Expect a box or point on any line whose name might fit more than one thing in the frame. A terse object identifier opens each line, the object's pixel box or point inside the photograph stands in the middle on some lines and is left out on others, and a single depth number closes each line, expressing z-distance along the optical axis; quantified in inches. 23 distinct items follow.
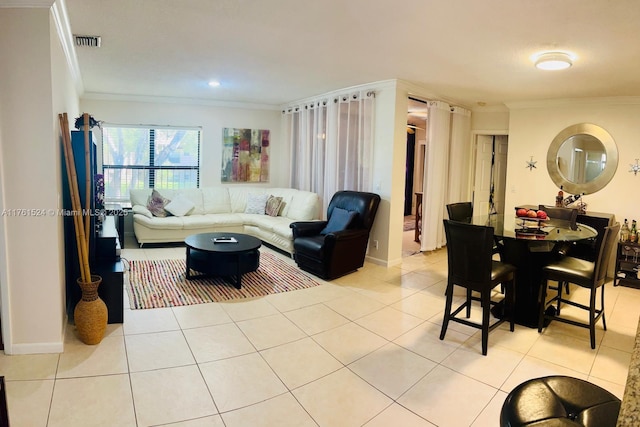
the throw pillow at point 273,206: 260.8
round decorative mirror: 206.5
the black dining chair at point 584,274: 121.1
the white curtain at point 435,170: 231.9
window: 261.3
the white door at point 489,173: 270.4
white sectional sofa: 232.8
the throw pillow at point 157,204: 246.5
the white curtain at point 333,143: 212.5
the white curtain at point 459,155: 250.1
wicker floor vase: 112.0
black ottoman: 47.4
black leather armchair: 181.8
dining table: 132.5
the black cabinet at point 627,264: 189.2
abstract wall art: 286.2
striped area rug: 151.8
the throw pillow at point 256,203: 269.5
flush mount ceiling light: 136.1
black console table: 125.1
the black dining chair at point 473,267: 114.3
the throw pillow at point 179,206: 251.6
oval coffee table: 165.3
